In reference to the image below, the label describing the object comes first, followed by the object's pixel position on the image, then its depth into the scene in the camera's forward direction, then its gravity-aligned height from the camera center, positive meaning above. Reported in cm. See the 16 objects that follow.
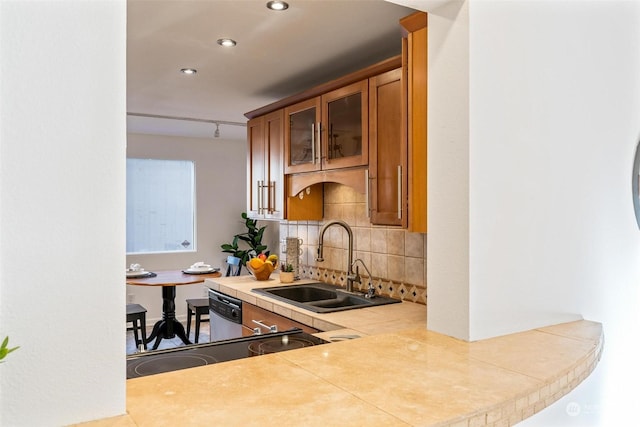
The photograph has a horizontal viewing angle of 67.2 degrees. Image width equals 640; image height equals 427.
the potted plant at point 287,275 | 348 -41
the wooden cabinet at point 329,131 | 269 +54
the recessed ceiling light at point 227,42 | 265 +98
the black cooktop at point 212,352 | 156 -48
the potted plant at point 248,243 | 640 -34
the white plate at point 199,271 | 461 -51
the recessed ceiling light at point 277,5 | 218 +98
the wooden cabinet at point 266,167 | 354 +39
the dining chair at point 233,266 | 543 -56
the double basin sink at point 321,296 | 273 -49
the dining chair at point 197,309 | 502 -95
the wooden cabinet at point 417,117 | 195 +41
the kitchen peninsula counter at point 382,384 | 91 -38
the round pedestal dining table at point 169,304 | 447 -85
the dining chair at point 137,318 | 450 -94
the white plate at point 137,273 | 441 -51
